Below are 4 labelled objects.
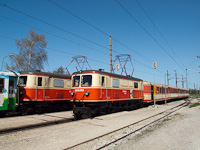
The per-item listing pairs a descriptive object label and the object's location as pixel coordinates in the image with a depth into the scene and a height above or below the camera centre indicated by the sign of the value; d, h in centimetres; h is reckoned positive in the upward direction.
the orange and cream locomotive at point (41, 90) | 1378 +10
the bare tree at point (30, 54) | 2845 +618
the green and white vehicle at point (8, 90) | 1159 +8
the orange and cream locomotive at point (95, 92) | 1230 -6
